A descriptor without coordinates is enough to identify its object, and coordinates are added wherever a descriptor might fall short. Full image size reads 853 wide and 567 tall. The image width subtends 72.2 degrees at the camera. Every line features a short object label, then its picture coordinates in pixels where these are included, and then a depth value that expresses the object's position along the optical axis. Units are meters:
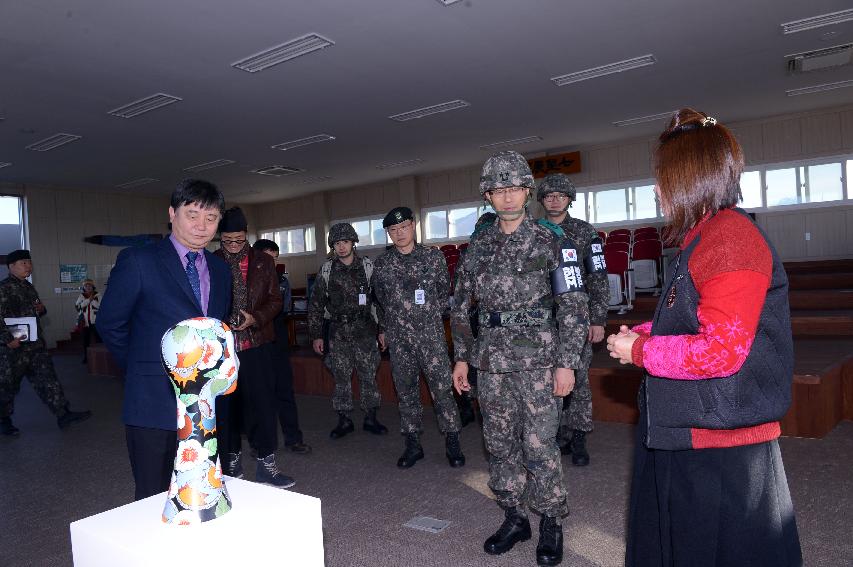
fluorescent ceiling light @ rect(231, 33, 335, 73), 5.73
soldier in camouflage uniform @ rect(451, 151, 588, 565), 2.29
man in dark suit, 1.67
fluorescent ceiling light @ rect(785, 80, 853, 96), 8.28
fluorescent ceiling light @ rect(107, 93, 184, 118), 7.17
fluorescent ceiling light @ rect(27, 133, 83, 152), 8.72
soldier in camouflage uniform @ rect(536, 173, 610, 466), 3.46
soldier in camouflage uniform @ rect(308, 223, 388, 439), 4.36
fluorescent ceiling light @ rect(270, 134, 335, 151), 9.67
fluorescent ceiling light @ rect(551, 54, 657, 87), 6.86
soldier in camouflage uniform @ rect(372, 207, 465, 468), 3.62
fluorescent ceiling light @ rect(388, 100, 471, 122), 8.22
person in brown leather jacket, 3.14
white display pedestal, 1.06
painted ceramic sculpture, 1.16
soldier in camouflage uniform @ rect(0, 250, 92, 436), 4.87
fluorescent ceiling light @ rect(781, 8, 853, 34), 5.74
